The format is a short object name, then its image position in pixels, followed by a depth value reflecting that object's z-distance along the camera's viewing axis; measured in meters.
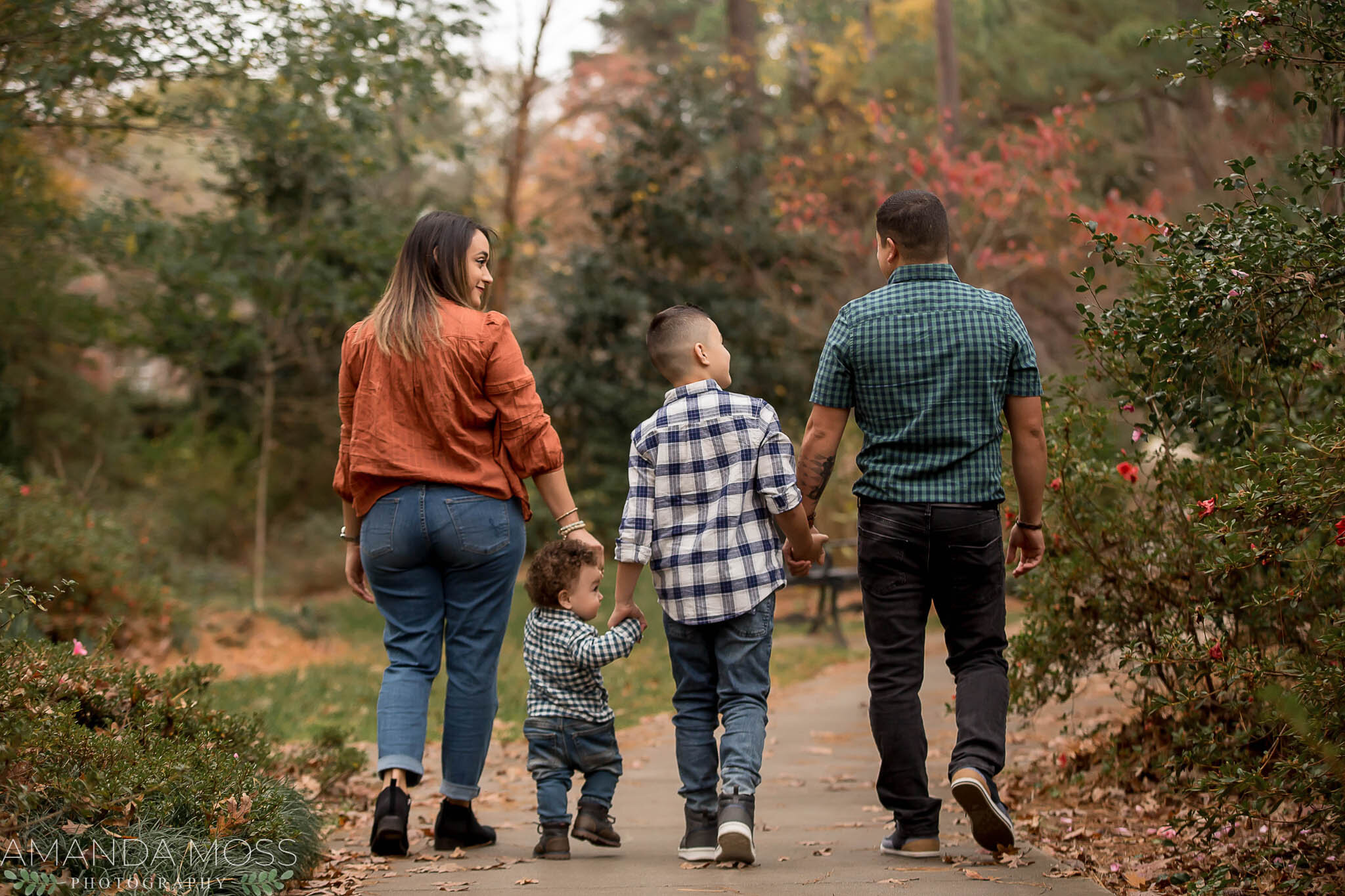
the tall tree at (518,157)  18.95
